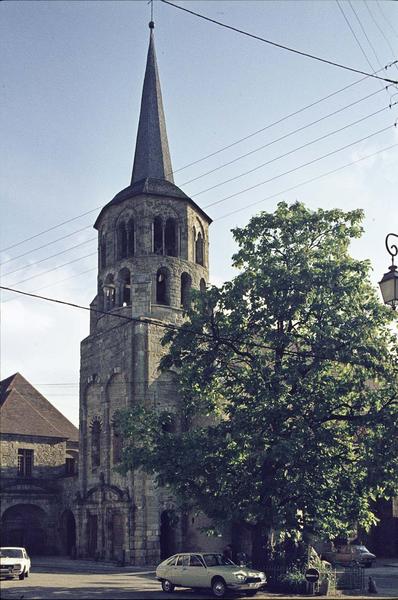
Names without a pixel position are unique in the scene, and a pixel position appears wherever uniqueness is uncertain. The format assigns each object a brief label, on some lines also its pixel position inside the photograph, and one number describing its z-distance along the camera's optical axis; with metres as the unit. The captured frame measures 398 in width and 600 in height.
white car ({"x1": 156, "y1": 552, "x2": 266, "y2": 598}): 23.19
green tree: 24.95
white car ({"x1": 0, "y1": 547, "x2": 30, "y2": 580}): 27.36
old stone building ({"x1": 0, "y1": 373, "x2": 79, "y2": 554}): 47.53
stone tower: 39.81
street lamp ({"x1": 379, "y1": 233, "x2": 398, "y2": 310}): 16.08
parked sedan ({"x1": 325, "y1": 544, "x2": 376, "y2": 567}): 36.59
